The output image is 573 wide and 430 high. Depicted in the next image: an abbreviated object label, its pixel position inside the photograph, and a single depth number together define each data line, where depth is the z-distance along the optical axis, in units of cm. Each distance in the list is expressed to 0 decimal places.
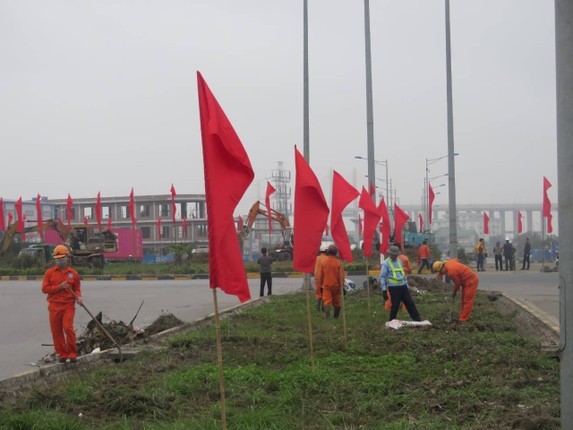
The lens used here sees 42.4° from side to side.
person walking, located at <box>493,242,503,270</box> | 3581
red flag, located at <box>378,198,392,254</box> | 1756
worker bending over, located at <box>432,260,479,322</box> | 1219
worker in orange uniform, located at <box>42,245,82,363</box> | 938
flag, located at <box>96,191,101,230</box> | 4478
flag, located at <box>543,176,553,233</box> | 2969
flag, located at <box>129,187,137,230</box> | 4378
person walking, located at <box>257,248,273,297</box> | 2100
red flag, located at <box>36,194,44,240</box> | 4254
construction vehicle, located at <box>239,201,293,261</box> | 4153
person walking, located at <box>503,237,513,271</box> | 3556
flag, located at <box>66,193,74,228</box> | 4466
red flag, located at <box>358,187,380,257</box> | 1498
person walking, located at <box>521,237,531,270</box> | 3525
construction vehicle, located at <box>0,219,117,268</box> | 4162
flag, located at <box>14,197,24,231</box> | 4194
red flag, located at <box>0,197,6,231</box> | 4494
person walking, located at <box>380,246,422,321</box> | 1227
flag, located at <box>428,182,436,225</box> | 3592
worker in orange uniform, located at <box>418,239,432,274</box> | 2942
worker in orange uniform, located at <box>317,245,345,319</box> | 1359
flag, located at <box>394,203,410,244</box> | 2041
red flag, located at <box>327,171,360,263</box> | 1148
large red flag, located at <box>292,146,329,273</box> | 889
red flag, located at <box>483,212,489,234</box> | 5032
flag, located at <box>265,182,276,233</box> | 3544
